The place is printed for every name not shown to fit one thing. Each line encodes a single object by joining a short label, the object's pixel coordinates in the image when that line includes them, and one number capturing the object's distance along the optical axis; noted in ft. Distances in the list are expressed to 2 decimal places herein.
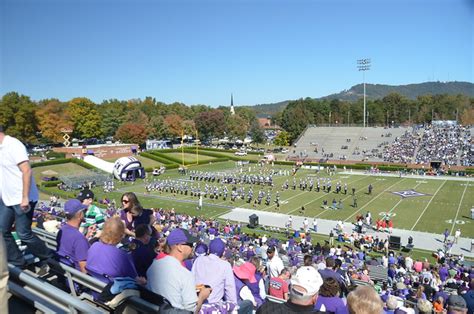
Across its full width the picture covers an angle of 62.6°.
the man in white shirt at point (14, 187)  15.37
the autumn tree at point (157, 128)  272.62
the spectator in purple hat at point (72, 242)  15.72
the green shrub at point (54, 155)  178.50
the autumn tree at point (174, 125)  287.07
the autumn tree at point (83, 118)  242.17
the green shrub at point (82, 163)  156.87
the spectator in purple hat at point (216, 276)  14.46
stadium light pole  239.50
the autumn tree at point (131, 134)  237.04
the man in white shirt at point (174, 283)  12.21
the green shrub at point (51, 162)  150.00
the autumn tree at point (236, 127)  295.28
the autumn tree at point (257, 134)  296.10
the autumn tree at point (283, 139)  283.38
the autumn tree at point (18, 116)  201.67
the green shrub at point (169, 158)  179.22
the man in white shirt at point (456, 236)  71.73
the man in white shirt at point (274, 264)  25.20
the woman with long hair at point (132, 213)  23.99
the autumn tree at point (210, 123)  282.56
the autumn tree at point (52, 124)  219.61
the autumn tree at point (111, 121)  270.26
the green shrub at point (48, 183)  126.52
